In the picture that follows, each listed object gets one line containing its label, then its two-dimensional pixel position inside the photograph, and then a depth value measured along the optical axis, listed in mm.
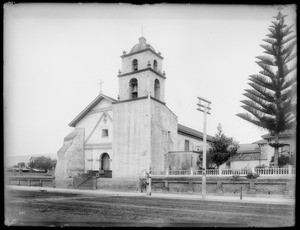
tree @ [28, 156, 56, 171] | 53772
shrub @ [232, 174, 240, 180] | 21406
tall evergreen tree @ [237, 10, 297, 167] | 22734
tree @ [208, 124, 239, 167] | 31844
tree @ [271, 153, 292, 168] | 29066
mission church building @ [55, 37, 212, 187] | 28250
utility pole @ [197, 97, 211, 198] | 20328
